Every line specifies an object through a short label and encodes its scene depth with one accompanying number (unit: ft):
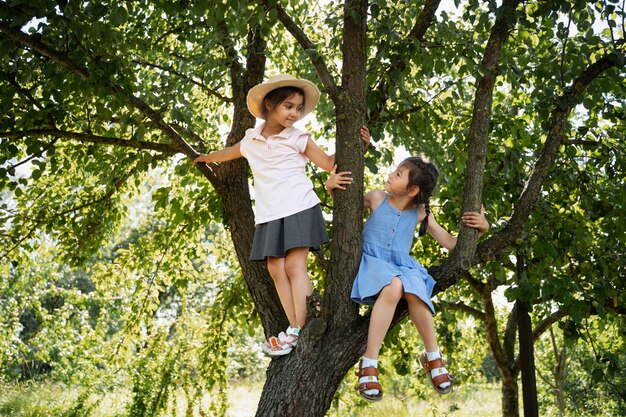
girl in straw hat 10.61
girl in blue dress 9.83
